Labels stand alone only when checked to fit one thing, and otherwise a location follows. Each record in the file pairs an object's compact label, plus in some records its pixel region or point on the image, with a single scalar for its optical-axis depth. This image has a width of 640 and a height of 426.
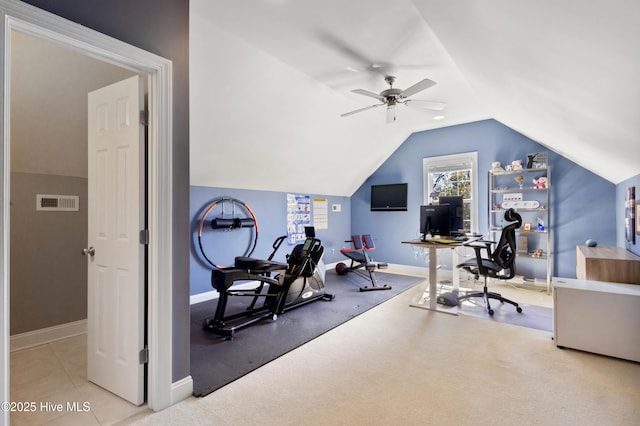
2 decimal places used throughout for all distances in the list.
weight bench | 5.06
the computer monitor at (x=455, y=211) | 4.54
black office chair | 3.64
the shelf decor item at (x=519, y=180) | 5.05
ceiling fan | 3.31
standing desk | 3.74
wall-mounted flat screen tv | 6.40
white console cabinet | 2.51
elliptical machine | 3.12
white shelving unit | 4.85
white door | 1.95
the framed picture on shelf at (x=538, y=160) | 4.77
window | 5.59
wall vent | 2.87
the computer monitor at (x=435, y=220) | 4.20
